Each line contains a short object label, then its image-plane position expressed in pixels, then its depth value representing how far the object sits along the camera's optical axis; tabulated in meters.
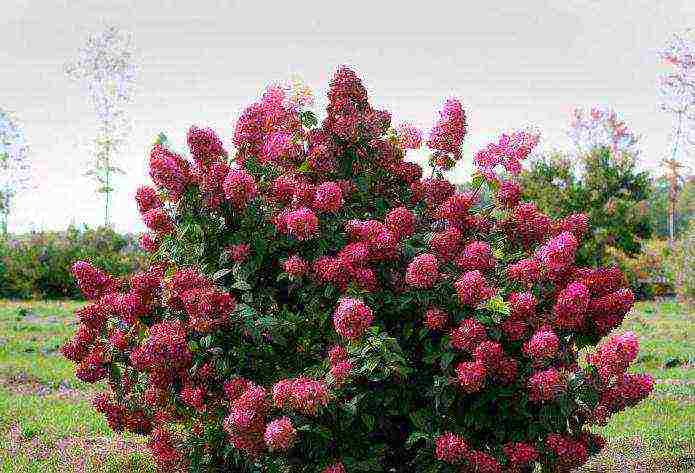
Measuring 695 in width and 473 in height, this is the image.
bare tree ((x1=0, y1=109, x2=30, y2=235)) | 34.81
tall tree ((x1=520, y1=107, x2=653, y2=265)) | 23.64
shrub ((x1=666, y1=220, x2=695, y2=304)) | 15.98
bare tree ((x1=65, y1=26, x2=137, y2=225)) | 30.19
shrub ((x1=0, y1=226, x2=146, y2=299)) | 22.92
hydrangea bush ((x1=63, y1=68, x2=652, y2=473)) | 3.92
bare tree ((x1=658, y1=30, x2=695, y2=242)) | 29.23
